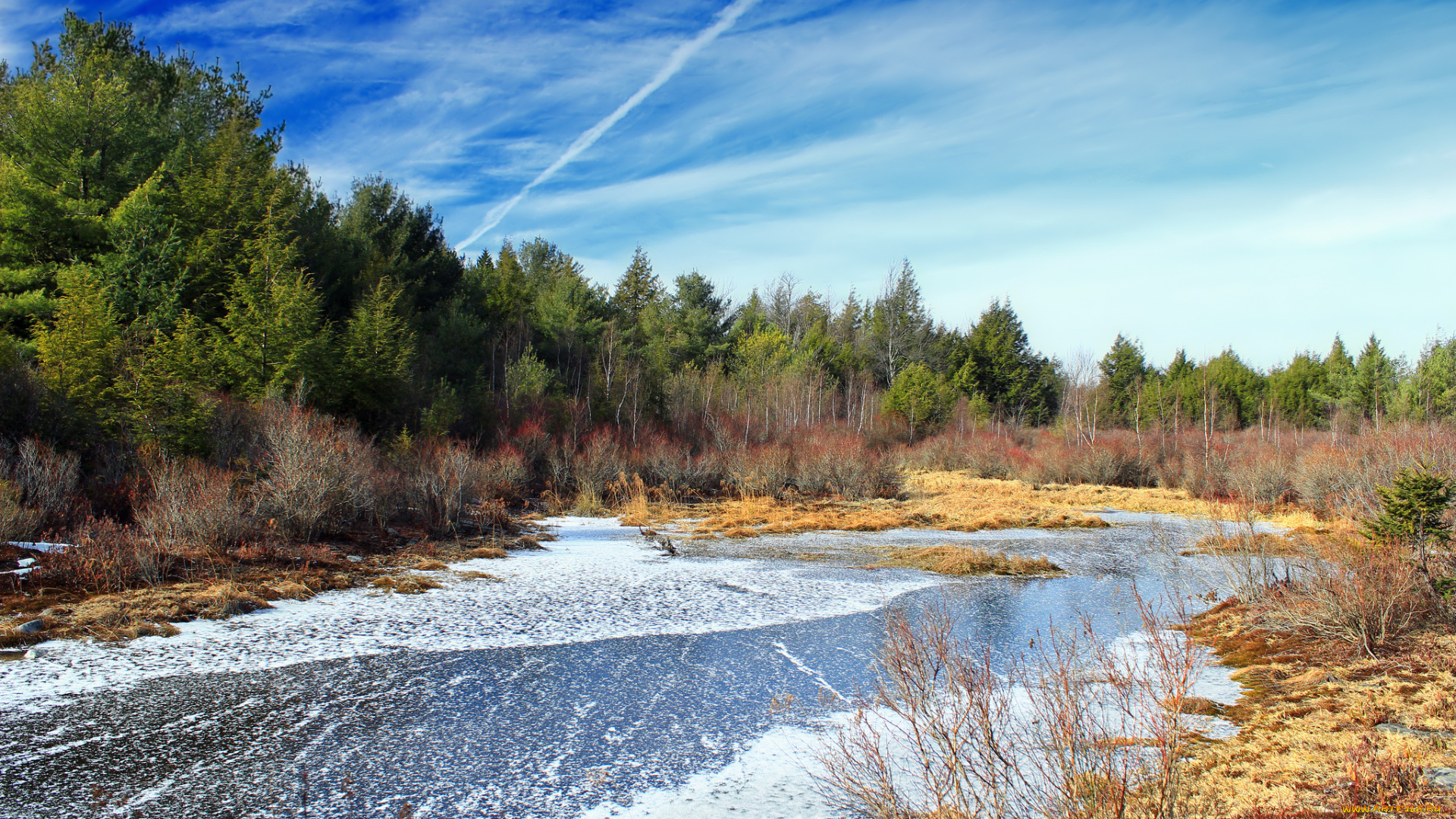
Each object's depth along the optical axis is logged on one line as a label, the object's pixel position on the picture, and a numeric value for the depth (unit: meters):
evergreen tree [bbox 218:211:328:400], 18.97
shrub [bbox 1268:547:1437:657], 7.03
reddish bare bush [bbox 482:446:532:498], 20.36
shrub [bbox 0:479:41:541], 9.90
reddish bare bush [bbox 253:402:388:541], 12.76
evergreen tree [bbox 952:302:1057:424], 57.44
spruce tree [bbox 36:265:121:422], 14.39
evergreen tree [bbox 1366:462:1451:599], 7.79
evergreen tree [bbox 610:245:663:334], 56.00
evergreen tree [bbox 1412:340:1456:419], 33.84
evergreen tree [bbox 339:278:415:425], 22.70
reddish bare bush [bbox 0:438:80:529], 10.99
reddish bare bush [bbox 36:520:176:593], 9.14
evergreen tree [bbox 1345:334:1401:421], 42.91
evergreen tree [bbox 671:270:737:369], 49.25
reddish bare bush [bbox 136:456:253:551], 10.87
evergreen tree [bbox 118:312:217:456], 14.37
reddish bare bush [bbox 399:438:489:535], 16.30
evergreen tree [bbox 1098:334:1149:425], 56.25
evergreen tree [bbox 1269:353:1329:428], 50.59
